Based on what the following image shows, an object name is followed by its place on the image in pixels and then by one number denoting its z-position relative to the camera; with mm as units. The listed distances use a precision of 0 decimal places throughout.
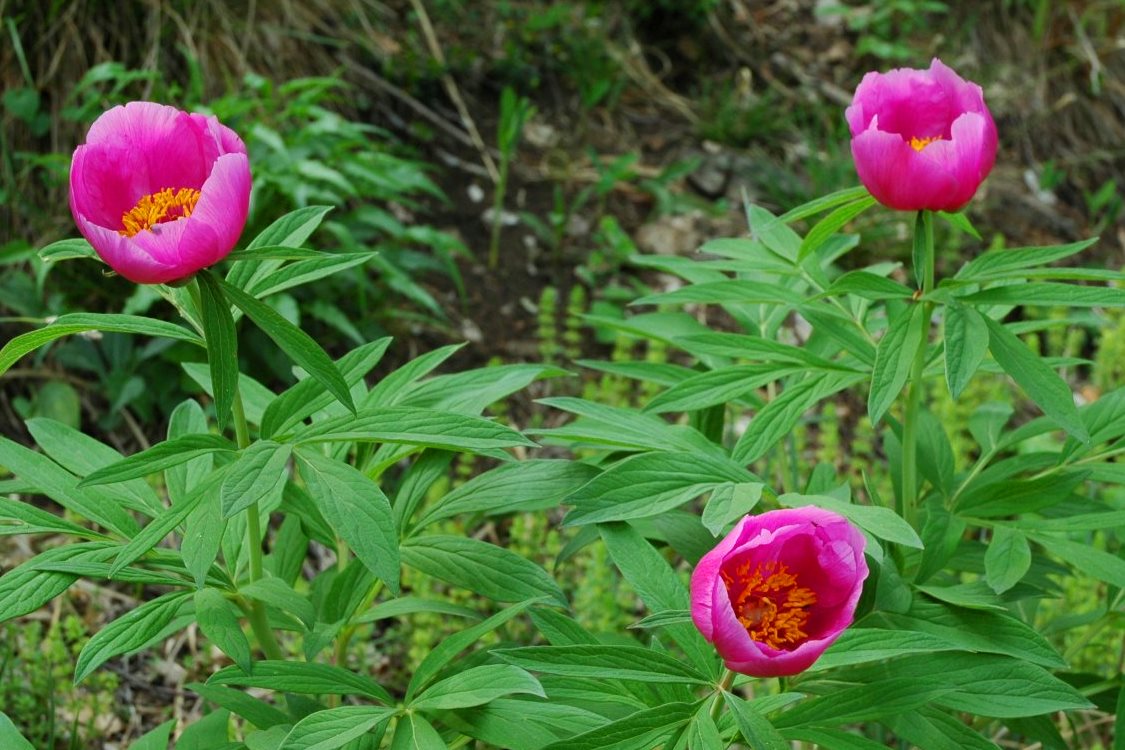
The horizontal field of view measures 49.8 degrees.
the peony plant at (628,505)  1148
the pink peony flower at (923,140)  1295
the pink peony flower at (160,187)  1096
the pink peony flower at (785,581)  1088
